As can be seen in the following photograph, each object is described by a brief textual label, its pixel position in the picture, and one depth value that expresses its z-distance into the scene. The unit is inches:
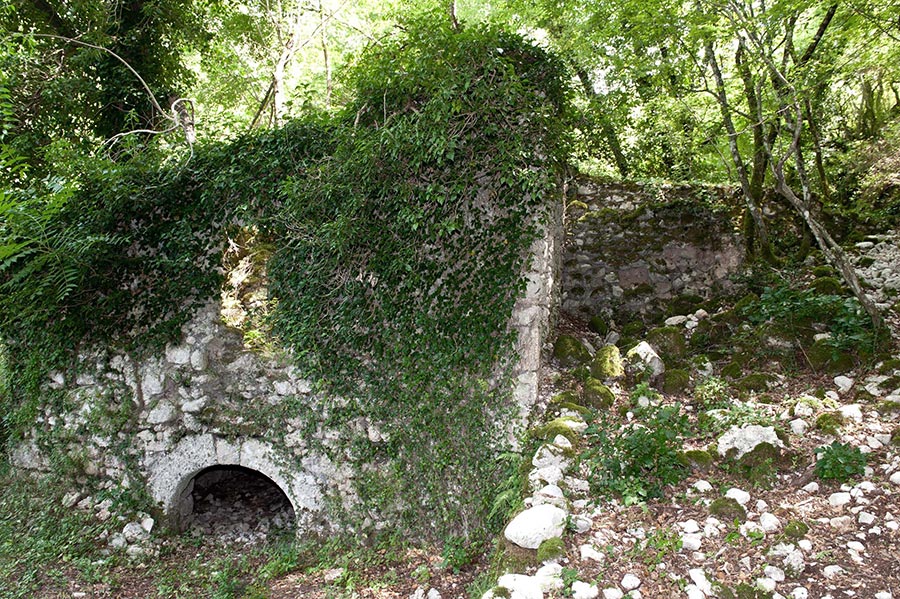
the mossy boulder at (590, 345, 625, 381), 195.2
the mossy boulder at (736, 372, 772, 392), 183.3
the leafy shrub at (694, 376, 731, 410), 177.5
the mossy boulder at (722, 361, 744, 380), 193.2
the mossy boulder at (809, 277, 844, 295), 221.0
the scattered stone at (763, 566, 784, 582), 113.0
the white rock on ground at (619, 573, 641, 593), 116.4
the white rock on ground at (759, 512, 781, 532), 125.8
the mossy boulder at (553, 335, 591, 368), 205.2
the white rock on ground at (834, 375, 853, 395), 173.6
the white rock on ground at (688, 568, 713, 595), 113.3
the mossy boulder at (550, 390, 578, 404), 182.5
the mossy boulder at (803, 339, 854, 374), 183.5
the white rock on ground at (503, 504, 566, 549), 133.0
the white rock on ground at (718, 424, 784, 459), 148.9
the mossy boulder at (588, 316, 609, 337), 249.1
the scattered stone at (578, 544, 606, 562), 125.6
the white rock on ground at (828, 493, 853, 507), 128.9
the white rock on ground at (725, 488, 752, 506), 136.2
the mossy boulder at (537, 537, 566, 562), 127.5
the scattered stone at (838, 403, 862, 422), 156.1
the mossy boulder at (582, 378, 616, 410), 181.5
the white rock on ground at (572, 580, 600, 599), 115.3
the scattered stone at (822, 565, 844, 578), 111.6
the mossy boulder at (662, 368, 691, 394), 190.5
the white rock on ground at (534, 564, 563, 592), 119.5
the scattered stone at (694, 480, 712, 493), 142.0
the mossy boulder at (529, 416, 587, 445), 165.6
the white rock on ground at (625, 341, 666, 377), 196.1
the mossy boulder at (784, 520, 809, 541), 120.8
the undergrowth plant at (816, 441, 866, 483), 135.9
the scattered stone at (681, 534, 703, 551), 124.5
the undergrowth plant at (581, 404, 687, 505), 146.3
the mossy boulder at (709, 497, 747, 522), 131.6
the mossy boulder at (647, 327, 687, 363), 210.5
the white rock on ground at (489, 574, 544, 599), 117.2
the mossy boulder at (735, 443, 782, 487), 142.6
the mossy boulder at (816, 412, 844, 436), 151.7
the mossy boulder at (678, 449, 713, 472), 150.0
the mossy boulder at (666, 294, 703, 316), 252.8
